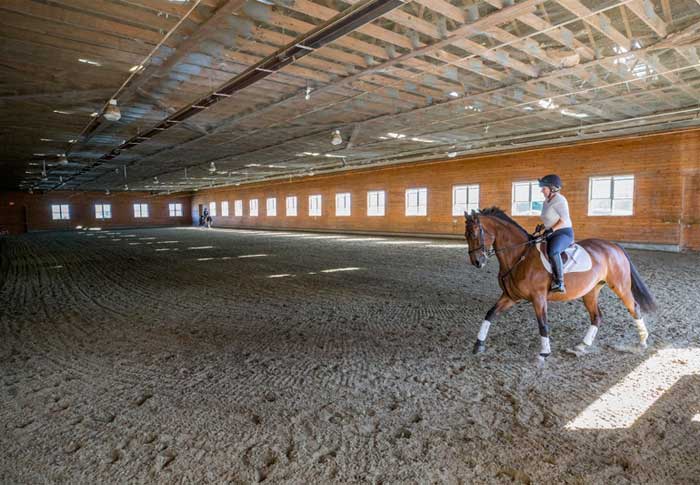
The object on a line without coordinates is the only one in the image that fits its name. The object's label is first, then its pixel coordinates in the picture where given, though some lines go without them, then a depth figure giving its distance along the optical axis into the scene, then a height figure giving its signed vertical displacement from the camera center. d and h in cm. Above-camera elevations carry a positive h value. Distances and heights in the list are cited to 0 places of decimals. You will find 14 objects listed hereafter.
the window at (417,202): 2060 +38
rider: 384 -21
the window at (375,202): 2295 +45
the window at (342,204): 2514 +40
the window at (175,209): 4209 +35
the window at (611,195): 1344 +37
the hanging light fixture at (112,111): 760 +203
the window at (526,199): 1591 +35
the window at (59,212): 3575 +25
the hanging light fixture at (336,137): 1109 +208
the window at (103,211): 3759 +28
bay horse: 392 -72
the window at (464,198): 1820 +49
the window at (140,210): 3953 +34
